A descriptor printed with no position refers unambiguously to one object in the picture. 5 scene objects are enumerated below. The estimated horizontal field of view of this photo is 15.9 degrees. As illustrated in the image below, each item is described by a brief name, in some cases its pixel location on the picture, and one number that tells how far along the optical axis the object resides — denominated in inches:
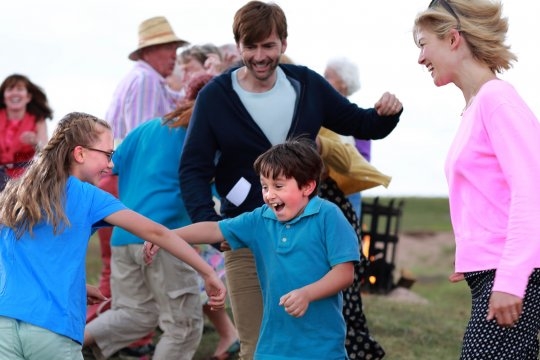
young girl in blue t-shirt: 286.7
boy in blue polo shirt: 301.7
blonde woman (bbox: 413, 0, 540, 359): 239.2
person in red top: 611.4
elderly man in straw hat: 443.0
